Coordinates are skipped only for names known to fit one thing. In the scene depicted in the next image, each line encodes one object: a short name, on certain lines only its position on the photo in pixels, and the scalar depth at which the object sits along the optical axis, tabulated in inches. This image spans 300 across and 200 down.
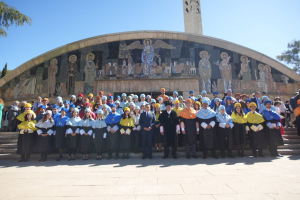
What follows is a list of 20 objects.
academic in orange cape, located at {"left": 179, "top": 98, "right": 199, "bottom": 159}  244.5
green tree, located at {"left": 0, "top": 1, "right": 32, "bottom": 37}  415.5
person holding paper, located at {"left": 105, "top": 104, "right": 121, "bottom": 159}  252.1
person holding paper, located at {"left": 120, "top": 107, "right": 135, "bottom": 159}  251.1
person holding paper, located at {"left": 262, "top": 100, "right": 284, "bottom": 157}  250.4
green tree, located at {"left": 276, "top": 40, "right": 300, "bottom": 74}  992.9
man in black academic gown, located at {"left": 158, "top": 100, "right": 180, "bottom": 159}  244.2
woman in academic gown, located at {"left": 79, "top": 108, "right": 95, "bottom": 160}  249.8
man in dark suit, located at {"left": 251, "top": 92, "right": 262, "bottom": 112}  328.5
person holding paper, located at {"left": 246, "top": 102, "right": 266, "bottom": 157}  250.1
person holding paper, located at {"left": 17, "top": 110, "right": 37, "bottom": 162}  249.1
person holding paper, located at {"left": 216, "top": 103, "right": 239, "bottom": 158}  244.7
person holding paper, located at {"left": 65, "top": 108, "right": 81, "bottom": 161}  250.0
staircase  265.7
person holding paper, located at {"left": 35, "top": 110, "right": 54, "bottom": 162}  249.1
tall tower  1461.6
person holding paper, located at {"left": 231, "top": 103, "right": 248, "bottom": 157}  249.8
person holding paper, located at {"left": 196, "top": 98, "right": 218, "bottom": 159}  240.7
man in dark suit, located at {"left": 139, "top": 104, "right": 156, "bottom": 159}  243.9
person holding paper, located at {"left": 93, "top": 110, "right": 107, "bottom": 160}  251.0
